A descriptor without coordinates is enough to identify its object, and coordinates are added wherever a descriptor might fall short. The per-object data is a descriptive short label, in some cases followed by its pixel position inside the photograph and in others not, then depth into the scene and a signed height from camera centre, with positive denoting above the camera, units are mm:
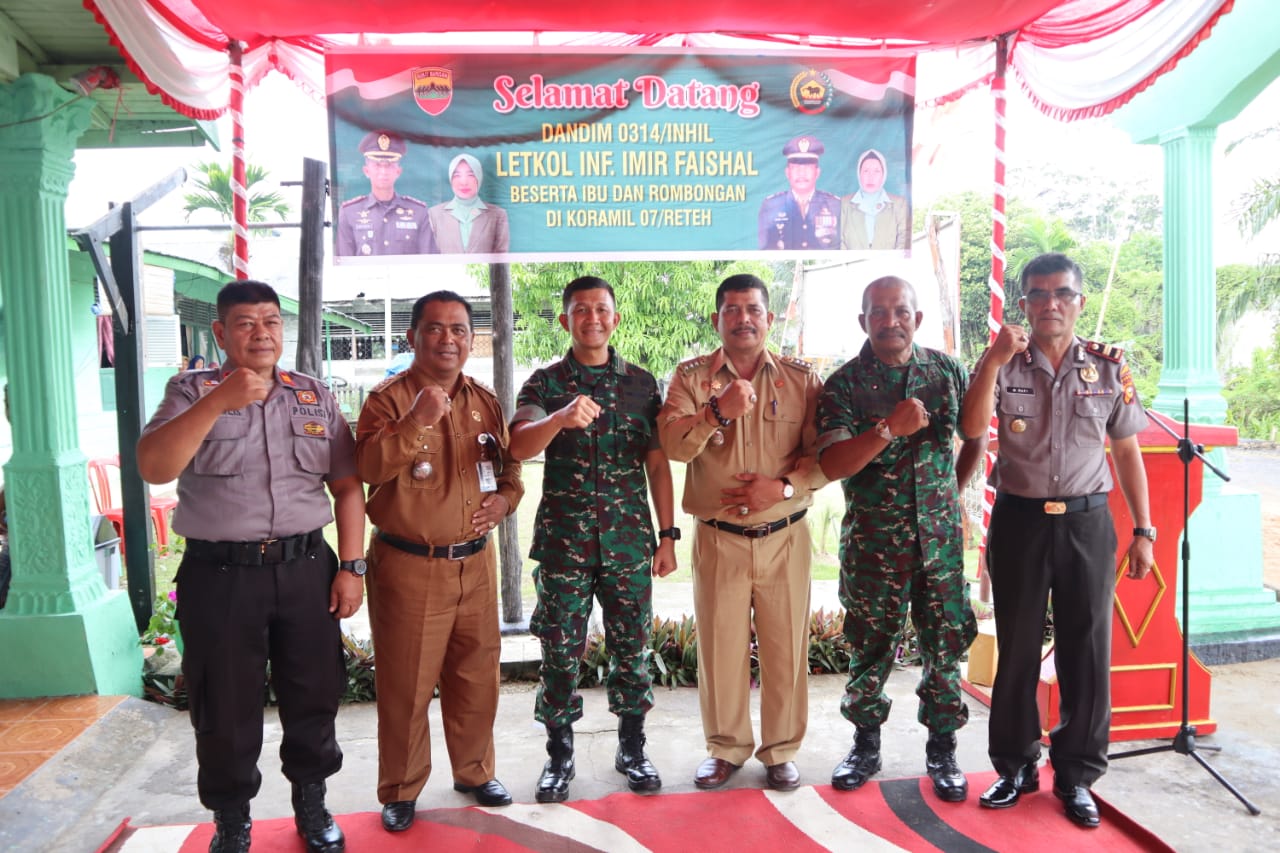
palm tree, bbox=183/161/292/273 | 22734 +5557
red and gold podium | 3592 -1043
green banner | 3889 +1088
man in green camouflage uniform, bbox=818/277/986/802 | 3107 -454
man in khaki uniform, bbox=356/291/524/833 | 2943 -517
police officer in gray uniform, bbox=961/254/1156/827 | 3025 -496
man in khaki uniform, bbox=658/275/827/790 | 3211 -540
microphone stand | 3200 -1057
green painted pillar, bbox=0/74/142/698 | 3887 -64
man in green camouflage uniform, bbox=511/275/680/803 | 3166 -465
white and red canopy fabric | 3434 +1551
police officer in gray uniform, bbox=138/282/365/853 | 2625 -519
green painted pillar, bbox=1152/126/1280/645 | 4801 -135
